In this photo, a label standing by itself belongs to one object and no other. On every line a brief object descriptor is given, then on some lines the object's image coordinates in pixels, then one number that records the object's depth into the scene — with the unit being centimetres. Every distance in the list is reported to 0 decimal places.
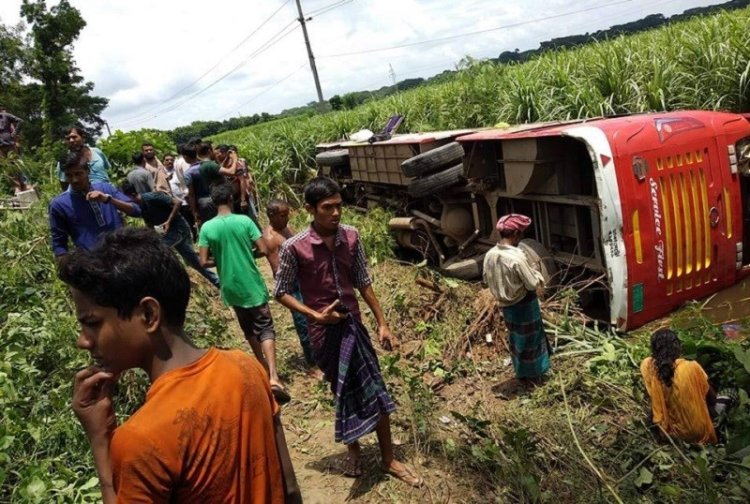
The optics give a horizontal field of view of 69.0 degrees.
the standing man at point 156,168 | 815
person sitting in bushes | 303
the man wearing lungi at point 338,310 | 311
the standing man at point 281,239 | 467
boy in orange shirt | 122
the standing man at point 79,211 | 382
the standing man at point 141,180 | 615
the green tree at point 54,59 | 2019
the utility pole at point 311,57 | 2486
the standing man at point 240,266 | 421
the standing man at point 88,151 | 533
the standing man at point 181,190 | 748
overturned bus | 421
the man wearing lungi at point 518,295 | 394
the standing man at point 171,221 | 571
